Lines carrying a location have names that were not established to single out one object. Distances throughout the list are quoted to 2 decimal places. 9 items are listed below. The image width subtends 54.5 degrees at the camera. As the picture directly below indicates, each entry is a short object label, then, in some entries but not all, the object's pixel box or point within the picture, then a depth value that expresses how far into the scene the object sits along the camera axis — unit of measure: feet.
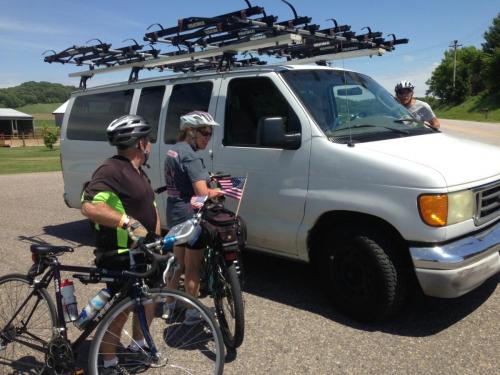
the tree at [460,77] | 226.58
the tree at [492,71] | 193.16
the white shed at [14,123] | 180.21
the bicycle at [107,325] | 9.21
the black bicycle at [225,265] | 11.48
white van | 11.62
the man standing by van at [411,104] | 21.93
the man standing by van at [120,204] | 9.27
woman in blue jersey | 12.35
